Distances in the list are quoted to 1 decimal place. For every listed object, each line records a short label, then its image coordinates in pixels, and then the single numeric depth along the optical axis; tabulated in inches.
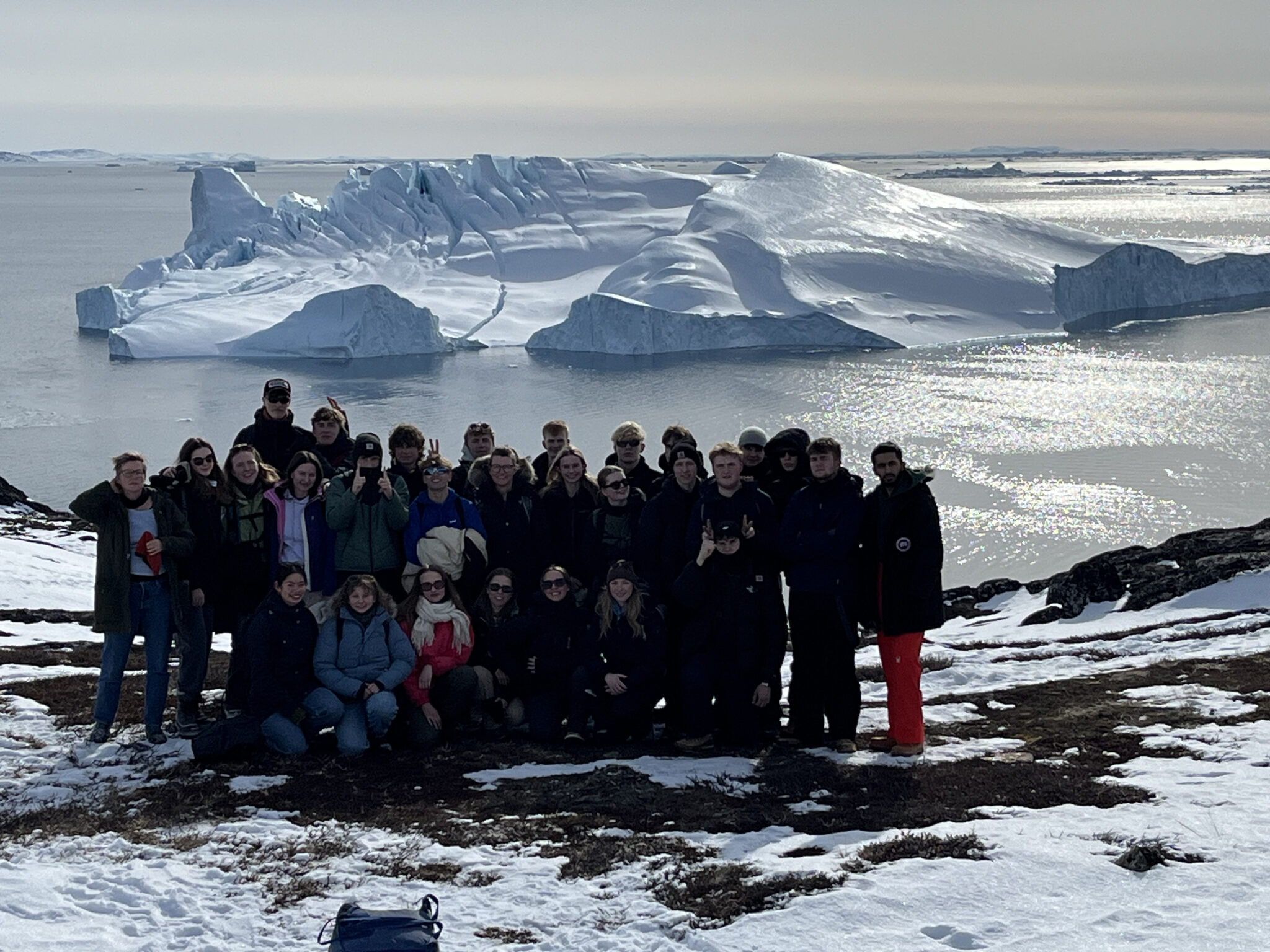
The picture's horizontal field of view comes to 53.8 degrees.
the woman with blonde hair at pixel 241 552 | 266.4
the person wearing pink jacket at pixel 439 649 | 258.5
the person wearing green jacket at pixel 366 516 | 265.1
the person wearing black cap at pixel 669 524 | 257.4
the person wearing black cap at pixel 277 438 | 302.5
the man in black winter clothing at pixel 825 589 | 243.6
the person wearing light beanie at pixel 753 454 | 276.5
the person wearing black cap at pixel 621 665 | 257.6
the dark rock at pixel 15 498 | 738.2
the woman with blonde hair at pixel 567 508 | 279.6
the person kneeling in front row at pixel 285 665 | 247.6
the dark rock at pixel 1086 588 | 441.4
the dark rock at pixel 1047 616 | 436.5
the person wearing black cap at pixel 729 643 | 251.1
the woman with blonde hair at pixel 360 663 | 250.1
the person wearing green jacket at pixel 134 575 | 248.5
